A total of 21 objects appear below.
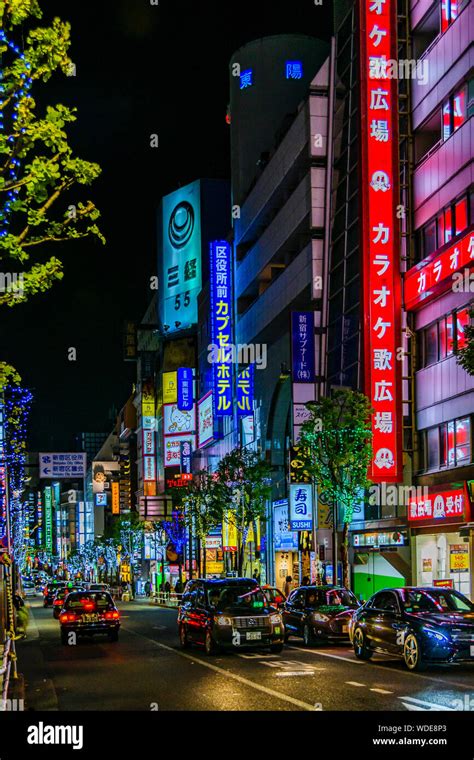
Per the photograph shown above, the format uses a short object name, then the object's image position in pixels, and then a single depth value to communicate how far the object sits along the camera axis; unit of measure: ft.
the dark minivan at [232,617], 78.28
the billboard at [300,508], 154.30
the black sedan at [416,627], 62.44
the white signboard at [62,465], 212.43
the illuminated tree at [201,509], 201.35
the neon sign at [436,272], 104.43
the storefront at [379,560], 122.52
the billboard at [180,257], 331.98
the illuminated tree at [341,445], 112.98
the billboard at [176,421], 312.50
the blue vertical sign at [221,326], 223.92
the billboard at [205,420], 248.13
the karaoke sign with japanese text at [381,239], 121.70
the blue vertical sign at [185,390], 290.97
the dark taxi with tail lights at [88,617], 102.89
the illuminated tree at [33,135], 48.98
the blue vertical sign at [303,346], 154.40
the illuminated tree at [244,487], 172.65
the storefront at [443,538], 104.58
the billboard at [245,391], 211.00
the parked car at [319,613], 86.17
